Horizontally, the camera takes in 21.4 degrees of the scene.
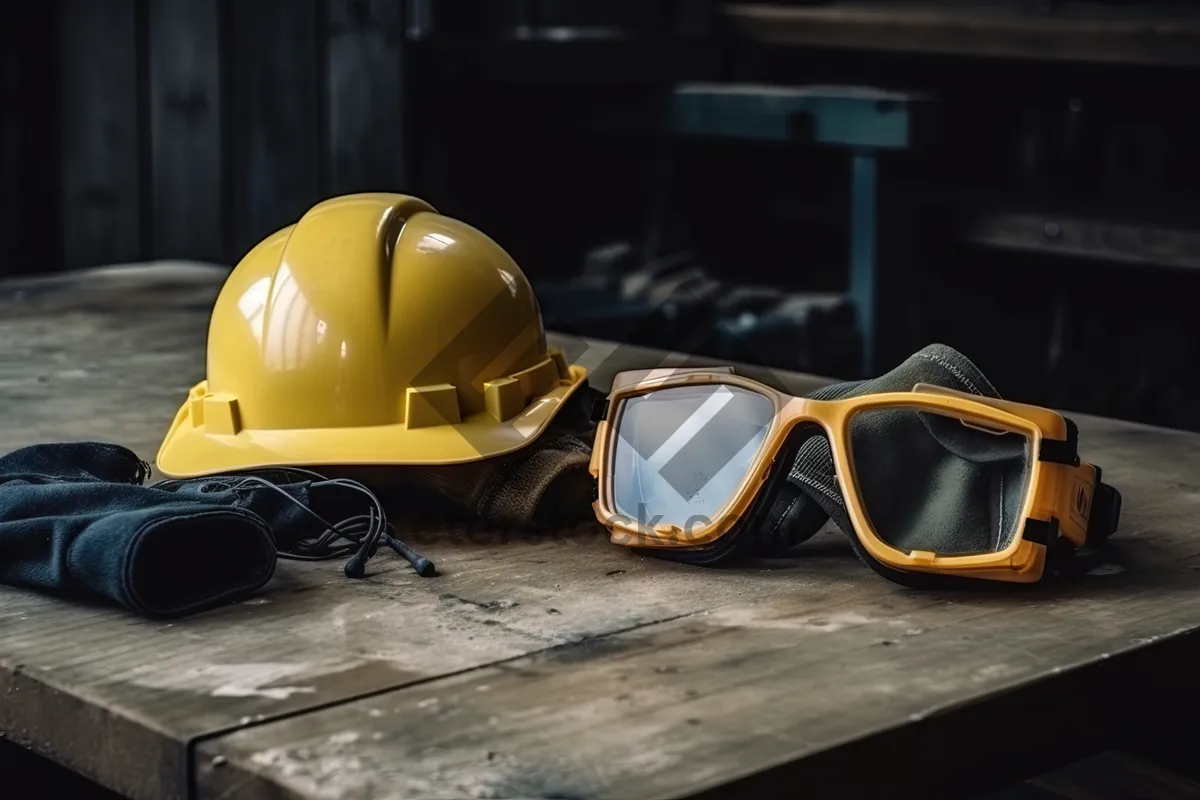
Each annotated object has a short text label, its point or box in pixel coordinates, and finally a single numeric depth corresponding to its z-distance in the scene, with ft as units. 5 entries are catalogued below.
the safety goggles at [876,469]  5.21
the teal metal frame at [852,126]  11.42
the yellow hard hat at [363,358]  5.68
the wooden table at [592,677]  4.53
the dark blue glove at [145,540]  5.08
